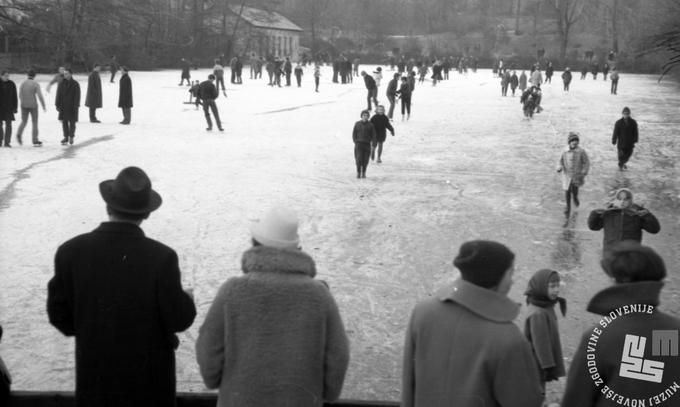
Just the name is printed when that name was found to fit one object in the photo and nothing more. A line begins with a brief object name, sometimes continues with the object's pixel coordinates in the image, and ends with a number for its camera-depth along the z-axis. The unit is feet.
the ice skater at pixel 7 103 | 51.80
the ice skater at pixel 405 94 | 79.36
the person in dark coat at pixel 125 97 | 68.44
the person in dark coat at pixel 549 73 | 176.76
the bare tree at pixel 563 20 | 271.49
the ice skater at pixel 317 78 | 118.83
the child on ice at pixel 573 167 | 37.14
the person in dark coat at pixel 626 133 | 51.62
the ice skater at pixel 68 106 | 55.67
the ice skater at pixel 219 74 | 104.84
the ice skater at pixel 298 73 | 129.70
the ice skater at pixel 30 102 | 54.29
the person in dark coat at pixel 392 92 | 81.20
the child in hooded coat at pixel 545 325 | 15.47
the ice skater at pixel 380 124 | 52.80
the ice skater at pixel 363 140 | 47.80
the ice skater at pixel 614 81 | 131.75
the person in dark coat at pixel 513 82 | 125.70
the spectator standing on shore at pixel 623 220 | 25.02
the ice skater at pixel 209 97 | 65.57
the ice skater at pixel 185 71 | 119.66
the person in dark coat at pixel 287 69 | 130.52
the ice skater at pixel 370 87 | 87.25
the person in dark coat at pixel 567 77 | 139.44
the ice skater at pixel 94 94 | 67.34
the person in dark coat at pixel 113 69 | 121.59
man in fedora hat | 11.05
